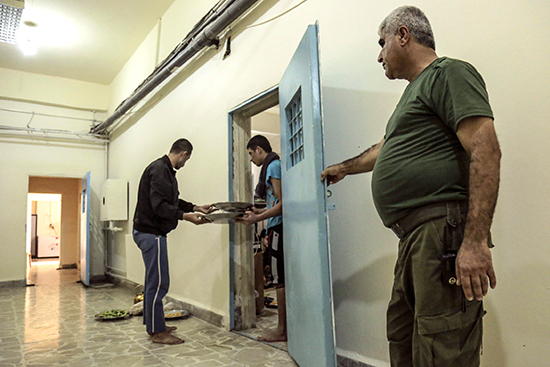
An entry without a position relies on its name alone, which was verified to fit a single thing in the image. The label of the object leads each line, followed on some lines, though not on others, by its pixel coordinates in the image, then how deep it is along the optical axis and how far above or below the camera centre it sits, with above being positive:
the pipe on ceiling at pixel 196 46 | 3.15 +1.76
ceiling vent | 4.29 +2.55
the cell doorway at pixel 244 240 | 3.23 -0.16
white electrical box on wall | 6.27 +0.45
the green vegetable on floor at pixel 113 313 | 3.86 -0.89
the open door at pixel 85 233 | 6.40 -0.10
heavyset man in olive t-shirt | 1.09 +0.06
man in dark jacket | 2.98 -0.02
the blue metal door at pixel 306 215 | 1.75 +0.02
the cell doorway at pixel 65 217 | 9.50 +0.28
